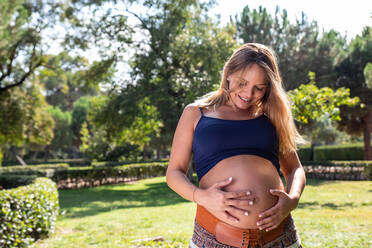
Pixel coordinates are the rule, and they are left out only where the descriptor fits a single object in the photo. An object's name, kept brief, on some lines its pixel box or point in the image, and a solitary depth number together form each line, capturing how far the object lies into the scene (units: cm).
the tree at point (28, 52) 1552
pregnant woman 184
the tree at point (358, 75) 2175
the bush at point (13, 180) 1211
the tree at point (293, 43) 2267
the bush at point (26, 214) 612
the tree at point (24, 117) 1605
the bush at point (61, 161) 3777
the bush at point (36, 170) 1917
